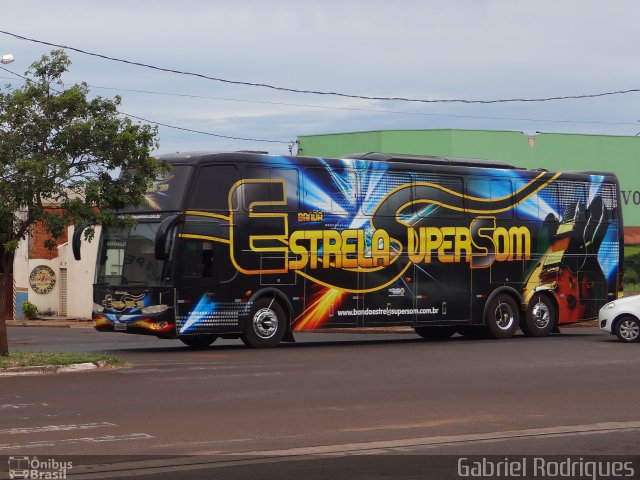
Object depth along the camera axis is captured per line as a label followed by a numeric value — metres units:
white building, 48.50
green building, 46.69
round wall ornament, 50.09
